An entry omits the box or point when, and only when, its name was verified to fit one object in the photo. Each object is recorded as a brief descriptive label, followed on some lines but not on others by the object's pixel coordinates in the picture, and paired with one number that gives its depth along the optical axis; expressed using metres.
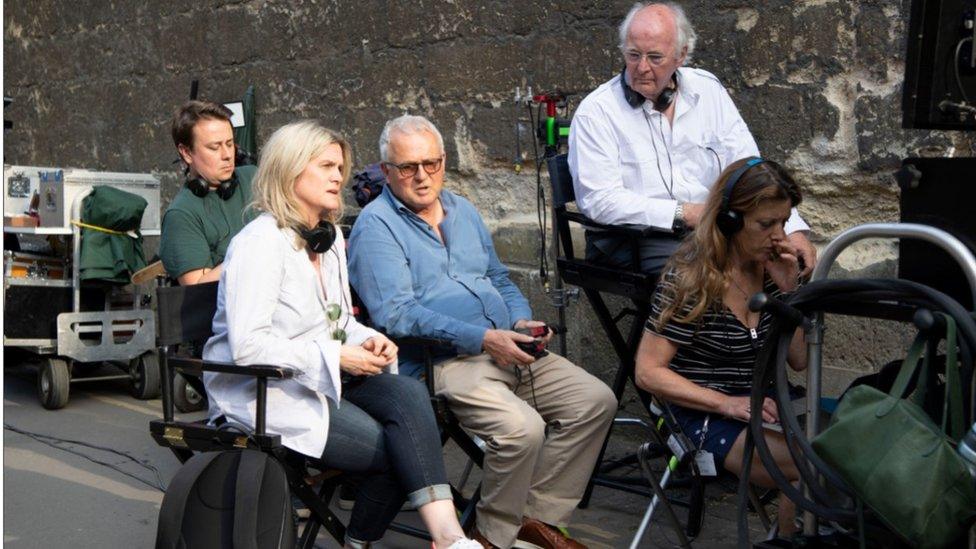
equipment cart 7.04
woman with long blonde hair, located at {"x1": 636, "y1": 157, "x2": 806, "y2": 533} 3.95
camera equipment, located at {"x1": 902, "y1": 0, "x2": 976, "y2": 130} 3.11
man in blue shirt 4.32
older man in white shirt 4.98
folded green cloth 6.97
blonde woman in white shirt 4.02
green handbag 2.56
